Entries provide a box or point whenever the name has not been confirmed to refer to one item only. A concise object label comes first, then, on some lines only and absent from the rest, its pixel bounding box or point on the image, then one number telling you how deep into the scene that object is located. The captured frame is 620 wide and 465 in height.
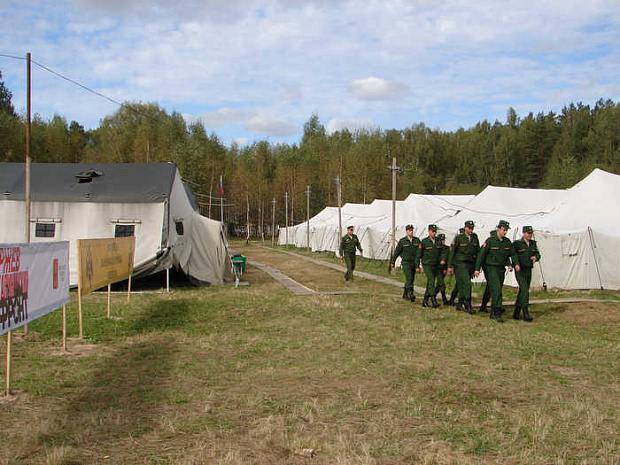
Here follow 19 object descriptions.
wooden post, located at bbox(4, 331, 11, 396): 5.76
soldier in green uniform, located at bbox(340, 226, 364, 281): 18.34
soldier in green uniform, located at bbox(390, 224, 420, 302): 13.49
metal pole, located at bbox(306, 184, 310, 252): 43.15
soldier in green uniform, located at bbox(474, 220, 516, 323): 11.06
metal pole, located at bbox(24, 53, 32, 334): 11.29
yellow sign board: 9.15
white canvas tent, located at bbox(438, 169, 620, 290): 16.56
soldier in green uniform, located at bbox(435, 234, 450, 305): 12.79
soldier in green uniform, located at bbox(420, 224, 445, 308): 12.93
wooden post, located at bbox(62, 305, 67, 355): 8.14
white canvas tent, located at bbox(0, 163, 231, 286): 16.27
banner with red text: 5.60
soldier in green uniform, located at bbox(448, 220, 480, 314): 11.87
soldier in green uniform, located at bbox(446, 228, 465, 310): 12.36
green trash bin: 19.47
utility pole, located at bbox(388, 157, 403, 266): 24.64
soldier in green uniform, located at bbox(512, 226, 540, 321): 11.23
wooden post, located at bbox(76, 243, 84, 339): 8.82
